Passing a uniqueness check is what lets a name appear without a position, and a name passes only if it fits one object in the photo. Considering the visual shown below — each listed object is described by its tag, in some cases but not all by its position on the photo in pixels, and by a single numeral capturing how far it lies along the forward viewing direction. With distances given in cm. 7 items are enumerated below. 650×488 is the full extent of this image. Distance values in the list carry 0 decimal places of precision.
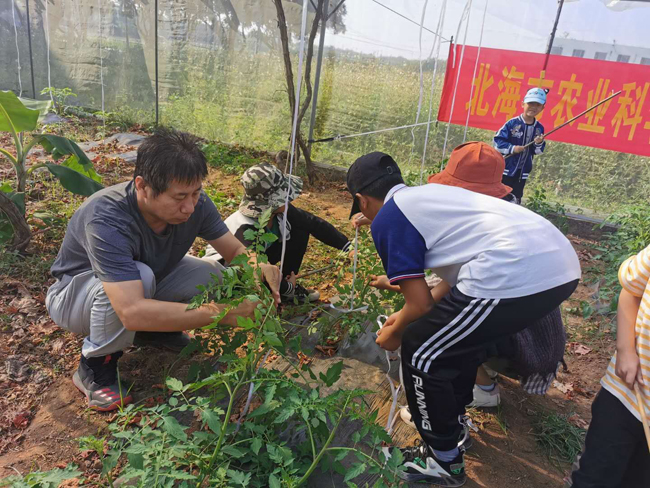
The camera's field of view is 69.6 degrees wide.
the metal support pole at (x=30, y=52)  848
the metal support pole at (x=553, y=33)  553
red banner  526
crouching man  182
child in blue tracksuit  473
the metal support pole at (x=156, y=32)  756
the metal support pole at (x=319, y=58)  645
